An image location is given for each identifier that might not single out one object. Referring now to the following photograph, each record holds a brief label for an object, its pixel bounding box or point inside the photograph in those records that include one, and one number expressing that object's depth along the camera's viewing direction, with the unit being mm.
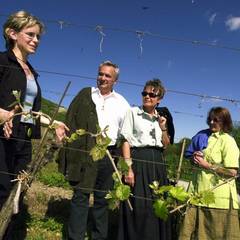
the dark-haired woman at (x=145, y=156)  3133
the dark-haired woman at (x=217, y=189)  3152
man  3262
